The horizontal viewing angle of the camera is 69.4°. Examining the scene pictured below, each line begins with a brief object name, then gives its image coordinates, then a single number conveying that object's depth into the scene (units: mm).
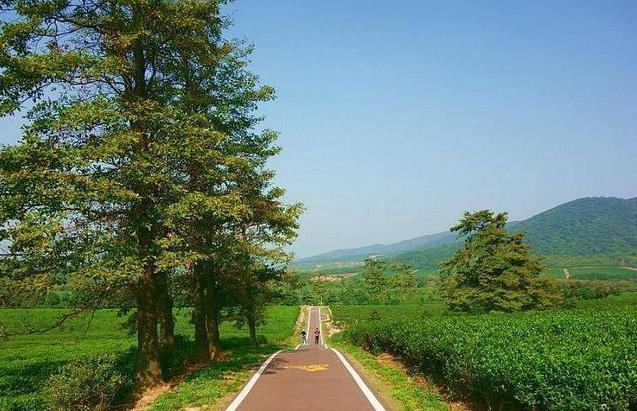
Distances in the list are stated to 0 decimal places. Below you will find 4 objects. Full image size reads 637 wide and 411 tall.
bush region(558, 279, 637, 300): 100500
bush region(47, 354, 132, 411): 9641
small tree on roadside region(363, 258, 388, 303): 130375
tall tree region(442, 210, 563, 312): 44312
